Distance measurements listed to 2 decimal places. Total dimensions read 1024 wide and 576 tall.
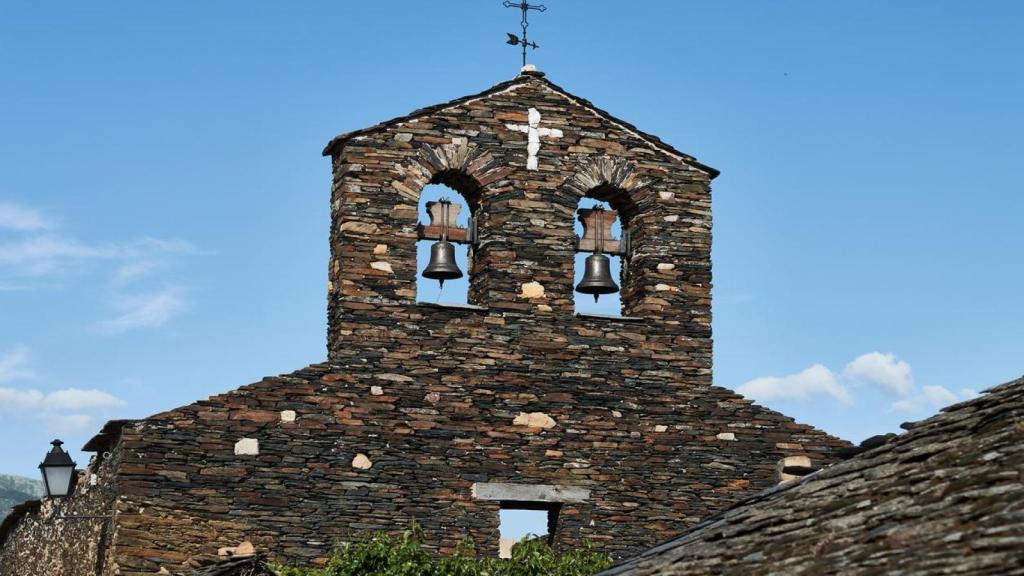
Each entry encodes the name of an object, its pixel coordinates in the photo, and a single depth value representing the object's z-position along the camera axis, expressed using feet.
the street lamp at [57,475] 57.62
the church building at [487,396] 52.49
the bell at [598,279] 56.54
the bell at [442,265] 55.21
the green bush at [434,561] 51.31
